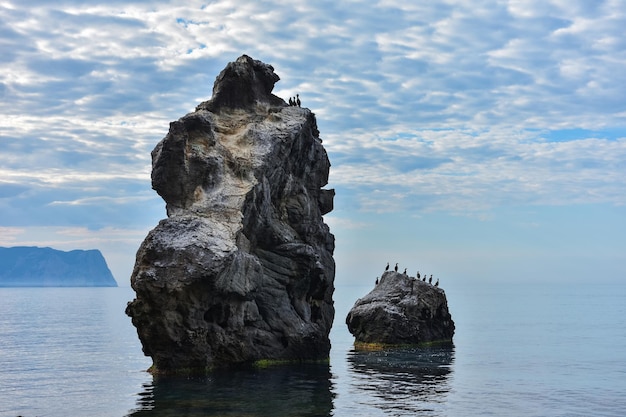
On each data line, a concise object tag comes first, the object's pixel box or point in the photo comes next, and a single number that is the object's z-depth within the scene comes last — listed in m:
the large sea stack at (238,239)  48.69
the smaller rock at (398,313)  76.62
